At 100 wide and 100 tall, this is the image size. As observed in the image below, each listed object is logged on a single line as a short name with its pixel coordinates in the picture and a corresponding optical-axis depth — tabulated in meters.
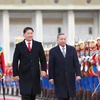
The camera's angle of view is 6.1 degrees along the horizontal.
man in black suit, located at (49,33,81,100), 15.81
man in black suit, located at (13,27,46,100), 15.65
